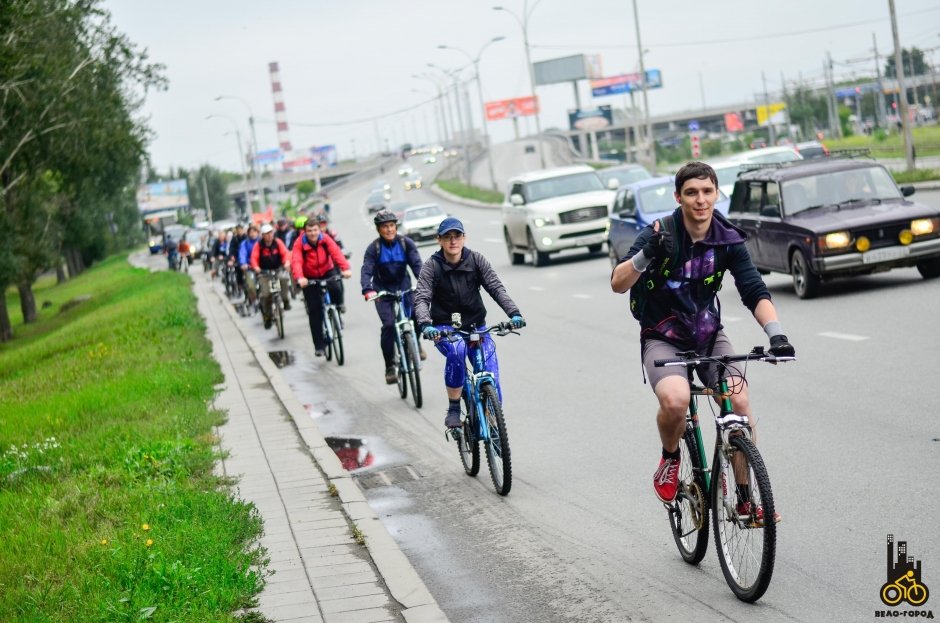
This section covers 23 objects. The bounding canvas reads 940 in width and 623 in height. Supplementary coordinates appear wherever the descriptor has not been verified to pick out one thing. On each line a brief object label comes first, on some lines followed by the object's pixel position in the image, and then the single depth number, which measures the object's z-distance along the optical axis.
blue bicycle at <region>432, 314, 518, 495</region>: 8.94
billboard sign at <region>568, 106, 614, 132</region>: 176.50
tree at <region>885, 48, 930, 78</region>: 122.18
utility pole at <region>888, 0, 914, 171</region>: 35.12
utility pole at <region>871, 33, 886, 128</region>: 73.35
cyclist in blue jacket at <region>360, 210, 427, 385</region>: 13.92
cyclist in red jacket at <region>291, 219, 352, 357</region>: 18.08
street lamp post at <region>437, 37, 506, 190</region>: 79.38
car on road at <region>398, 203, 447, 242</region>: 51.94
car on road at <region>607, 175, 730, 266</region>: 23.38
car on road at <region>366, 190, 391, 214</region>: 92.44
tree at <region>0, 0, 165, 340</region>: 37.91
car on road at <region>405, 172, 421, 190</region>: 124.75
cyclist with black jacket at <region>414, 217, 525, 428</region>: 9.58
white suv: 29.73
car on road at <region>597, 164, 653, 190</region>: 34.65
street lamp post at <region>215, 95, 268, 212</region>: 86.12
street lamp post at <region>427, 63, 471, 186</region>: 97.51
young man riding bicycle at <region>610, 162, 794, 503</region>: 5.99
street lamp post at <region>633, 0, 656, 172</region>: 52.41
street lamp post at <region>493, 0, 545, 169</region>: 64.62
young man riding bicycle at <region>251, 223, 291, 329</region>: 23.42
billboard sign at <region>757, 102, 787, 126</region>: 119.69
